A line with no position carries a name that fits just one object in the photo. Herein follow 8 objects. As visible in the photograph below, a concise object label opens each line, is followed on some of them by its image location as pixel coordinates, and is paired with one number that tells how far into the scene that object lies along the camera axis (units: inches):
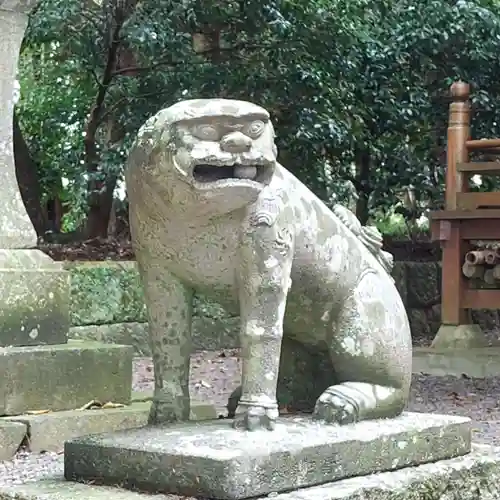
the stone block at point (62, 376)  154.4
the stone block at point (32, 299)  160.8
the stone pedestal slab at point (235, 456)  84.2
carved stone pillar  171.8
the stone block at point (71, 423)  151.6
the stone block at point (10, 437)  148.5
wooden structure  295.4
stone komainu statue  88.6
